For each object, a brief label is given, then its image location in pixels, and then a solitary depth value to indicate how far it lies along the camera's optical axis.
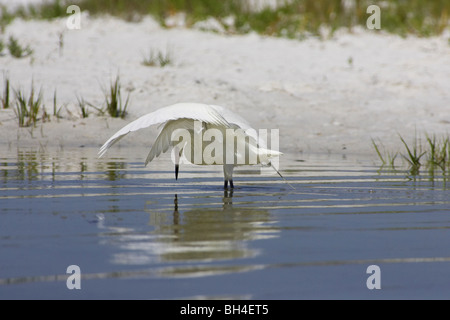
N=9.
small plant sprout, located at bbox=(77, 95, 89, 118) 11.36
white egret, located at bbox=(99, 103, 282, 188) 6.30
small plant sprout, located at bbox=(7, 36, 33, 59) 13.62
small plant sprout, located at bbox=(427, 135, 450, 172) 8.59
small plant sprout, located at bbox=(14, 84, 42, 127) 10.95
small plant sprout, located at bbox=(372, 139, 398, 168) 9.03
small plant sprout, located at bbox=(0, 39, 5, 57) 13.62
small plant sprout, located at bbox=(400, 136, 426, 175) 8.41
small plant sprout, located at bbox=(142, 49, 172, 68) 13.67
